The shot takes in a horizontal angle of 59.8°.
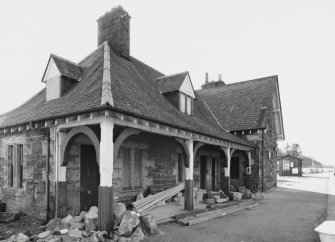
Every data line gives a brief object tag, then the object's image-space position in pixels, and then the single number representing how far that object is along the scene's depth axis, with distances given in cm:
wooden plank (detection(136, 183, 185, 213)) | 954
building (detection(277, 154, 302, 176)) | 3950
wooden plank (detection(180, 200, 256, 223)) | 869
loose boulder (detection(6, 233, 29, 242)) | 636
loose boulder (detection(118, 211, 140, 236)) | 659
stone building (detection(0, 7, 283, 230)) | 751
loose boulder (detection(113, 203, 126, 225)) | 697
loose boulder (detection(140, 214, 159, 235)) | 720
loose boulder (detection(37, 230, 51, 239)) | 640
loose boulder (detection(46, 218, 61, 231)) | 718
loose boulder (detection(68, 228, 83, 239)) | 617
